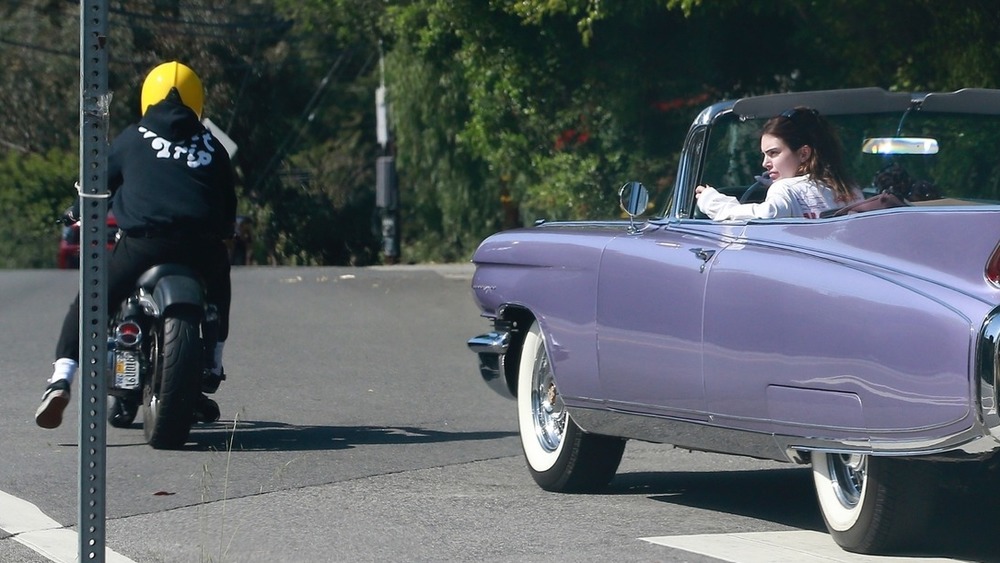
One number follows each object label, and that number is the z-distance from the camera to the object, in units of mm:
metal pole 7691
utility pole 68437
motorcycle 15000
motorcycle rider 15359
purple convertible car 9375
